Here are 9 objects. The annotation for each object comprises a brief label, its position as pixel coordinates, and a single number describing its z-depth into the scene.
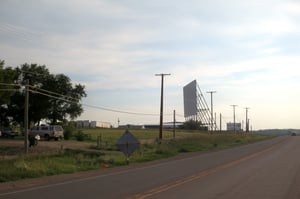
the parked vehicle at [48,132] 64.81
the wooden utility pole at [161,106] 62.25
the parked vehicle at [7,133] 71.25
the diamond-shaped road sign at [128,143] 28.28
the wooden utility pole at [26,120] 37.69
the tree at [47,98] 79.38
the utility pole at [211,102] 97.59
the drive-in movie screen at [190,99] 111.50
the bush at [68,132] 71.88
